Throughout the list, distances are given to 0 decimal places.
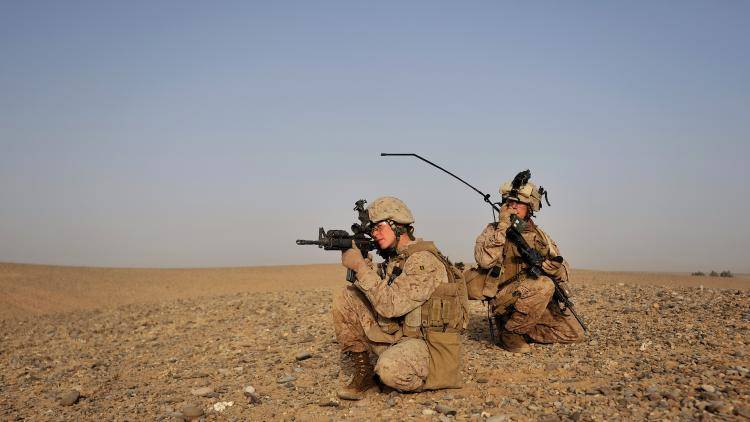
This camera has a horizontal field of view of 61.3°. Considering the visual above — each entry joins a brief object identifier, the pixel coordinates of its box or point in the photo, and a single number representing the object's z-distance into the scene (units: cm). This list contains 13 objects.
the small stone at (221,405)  681
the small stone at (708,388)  573
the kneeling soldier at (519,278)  789
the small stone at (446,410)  584
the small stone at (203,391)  743
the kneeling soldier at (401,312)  619
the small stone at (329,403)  644
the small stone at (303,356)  882
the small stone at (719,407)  527
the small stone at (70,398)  772
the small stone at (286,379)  771
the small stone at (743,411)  516
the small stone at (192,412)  666
